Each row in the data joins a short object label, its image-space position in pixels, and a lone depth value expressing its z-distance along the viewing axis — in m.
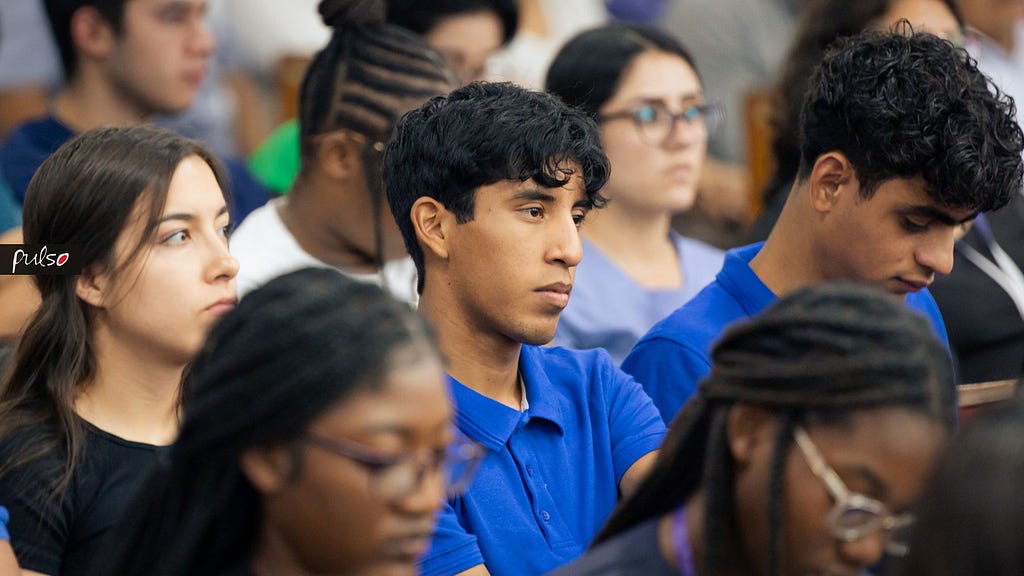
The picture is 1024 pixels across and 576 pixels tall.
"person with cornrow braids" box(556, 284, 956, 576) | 3.61
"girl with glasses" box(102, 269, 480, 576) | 3.57
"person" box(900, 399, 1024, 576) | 2.94
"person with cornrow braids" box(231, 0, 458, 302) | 7.60
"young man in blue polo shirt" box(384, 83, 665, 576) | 5.19
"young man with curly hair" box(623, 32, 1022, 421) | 5.86
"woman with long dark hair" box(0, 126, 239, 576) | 5.15
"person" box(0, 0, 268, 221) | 8.46
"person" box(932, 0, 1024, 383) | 7.62
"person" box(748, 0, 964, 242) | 8.39
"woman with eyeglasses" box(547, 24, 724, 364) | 8.43
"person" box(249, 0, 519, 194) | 9.22
